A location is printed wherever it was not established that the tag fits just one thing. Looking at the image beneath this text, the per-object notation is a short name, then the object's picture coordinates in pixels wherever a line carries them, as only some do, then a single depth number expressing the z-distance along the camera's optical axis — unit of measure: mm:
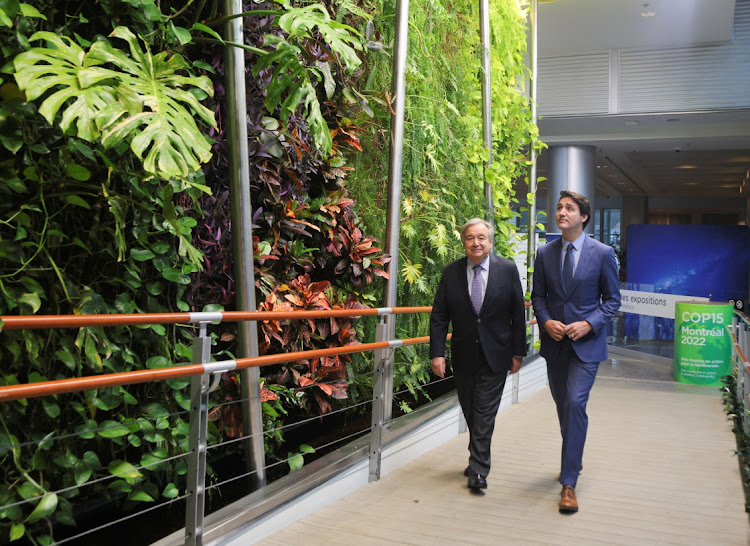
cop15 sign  9219
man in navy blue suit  3918
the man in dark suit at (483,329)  4090
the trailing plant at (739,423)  4410
